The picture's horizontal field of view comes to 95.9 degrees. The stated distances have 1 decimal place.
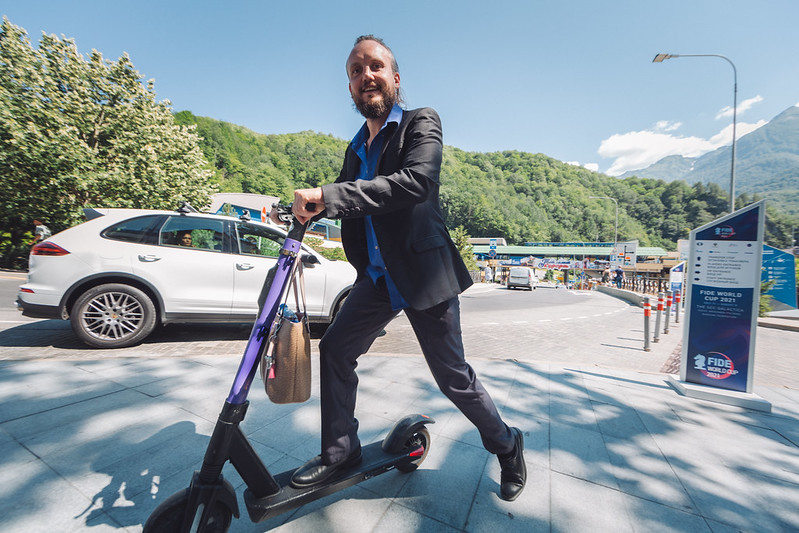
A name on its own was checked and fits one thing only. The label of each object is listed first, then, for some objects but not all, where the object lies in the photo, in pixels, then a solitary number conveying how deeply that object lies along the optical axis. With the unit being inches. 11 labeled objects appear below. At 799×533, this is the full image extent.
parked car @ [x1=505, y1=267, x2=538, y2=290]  1024.2
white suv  159.0
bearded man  57.7
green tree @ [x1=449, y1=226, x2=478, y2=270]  1509.6
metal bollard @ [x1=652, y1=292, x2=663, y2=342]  283.2
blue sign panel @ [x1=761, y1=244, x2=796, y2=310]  195.5
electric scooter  47.2
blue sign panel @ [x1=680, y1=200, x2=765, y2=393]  138.7
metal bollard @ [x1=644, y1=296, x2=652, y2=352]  251.7
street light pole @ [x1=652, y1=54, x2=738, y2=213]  486.3
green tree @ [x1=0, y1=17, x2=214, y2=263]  547.8
